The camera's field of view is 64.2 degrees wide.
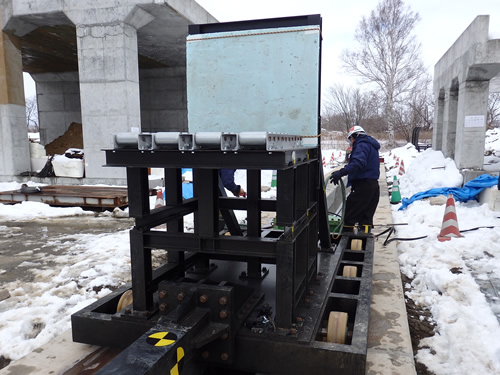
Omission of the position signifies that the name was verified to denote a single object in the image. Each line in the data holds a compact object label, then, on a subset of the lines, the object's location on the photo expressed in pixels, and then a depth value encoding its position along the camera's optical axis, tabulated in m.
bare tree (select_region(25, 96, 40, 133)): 65.00
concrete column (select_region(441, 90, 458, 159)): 13.47
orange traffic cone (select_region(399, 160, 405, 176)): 15.96
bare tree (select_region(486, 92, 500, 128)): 39.12
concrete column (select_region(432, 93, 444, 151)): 16.25
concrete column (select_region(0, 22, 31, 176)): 13.00
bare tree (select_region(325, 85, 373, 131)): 50.22
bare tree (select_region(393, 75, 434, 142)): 41.06
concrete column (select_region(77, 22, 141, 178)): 12.13
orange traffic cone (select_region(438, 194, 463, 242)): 6.22
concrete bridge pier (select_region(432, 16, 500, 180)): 9.48
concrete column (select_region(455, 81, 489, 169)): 10.38
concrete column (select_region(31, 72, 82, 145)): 22.17
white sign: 10.38
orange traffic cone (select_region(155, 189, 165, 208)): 9.19
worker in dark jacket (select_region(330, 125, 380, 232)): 5.72
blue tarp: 8.45
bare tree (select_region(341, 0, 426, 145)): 33.72
